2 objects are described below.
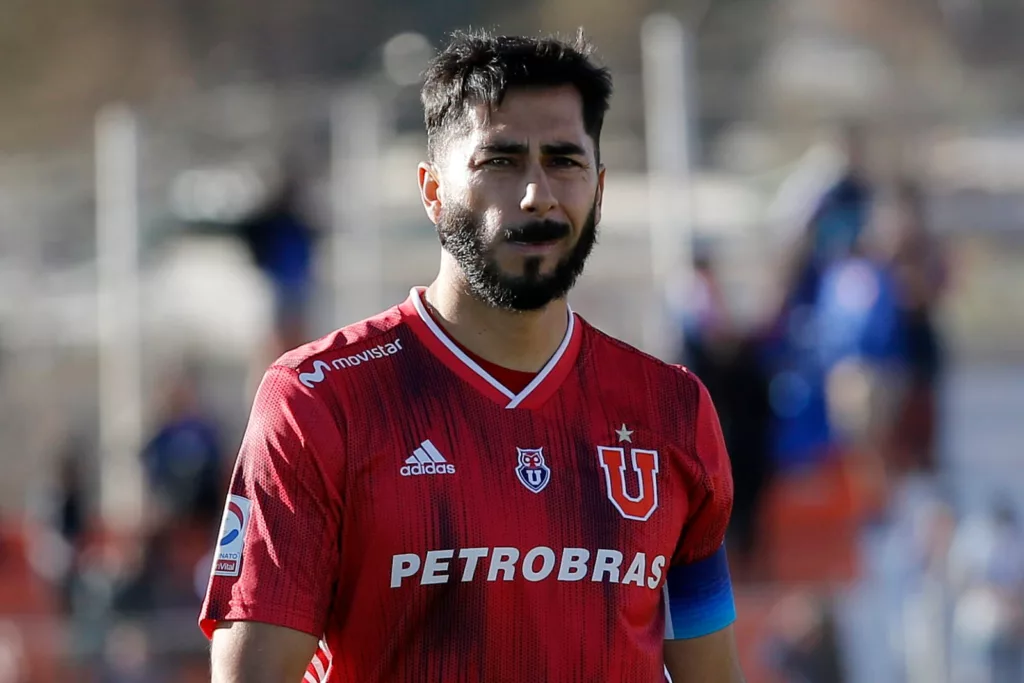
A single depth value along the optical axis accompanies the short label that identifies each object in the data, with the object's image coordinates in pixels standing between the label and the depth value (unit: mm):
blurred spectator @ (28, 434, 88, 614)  21187
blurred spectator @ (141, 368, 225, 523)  21687
